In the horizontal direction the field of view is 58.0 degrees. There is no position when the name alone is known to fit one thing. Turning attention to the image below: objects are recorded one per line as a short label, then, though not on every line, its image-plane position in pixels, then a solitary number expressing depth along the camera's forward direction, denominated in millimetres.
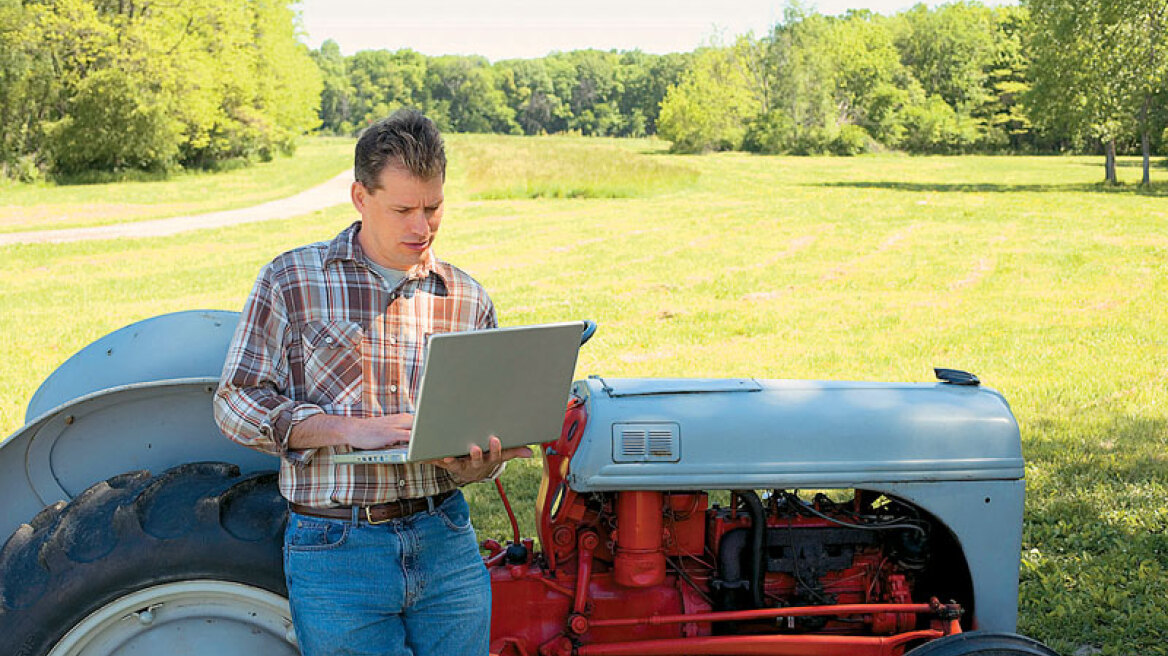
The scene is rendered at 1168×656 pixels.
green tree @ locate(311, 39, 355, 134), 119625
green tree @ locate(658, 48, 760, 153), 66750
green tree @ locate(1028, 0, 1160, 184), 26203
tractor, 2682
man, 2277
